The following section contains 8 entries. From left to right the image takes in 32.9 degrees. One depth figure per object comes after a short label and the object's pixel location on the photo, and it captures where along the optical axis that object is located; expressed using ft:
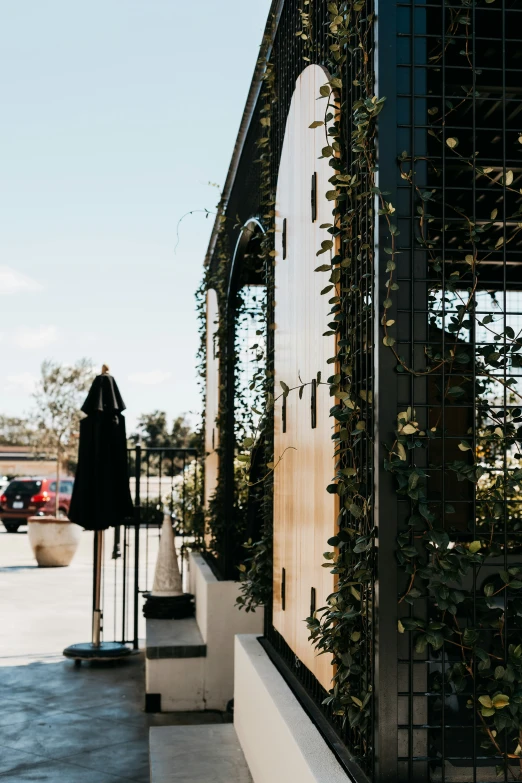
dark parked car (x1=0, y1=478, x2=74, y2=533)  65.77
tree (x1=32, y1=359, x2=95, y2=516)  63.98
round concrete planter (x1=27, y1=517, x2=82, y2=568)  43.91
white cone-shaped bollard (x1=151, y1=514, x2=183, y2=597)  23.75
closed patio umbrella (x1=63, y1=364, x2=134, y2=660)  23.41
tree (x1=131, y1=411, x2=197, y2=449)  155.12
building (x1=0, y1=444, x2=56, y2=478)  155.12
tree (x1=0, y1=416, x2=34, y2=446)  194.29
